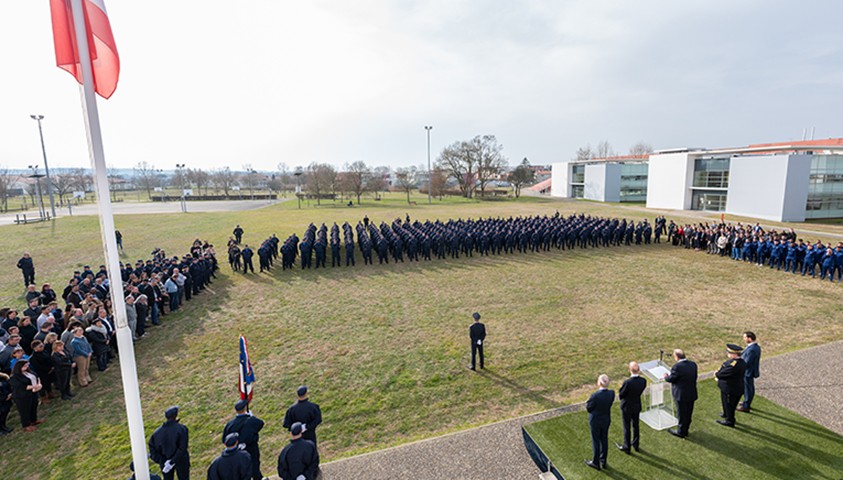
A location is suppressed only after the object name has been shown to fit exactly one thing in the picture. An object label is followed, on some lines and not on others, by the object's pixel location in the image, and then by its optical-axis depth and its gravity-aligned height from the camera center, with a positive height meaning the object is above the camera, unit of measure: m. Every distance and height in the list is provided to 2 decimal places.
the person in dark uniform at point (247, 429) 5.02 -3.06
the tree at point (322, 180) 56.00 +0.62
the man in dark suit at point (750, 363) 6.33 -2.98
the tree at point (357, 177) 55.73 +0.94
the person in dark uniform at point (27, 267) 15.10 -2.87
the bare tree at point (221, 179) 79.45 +1.59
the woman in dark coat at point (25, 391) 6.54 -3.27
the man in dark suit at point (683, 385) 5.77 -3.03
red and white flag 4.16 +1.56
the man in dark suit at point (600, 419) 5.19 -3.15
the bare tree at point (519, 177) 63.31 +0.53
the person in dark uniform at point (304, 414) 5.42 -3.11
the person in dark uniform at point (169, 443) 4.95 -3.17
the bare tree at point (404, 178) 59.61 +0.72
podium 6.13 -3.55
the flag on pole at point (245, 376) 5.74 -2.74
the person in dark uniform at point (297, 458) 4.61 -3.15
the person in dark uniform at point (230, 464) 4.28 -2.98
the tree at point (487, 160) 60.84 +3.14
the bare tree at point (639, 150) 108.16 +7.68
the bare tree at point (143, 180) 91.33 +1.97
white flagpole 4.16 -0.69
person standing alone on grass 8.12 -3.13
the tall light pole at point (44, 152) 34.53 +3.43
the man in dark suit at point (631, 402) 5.45 -3.09
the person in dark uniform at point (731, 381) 5.96 -3.06
